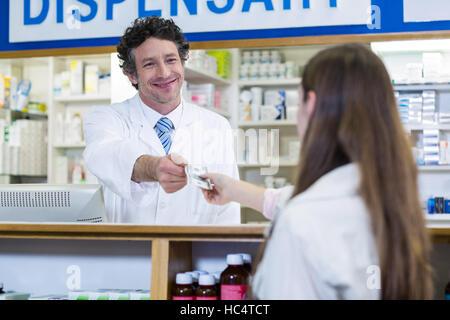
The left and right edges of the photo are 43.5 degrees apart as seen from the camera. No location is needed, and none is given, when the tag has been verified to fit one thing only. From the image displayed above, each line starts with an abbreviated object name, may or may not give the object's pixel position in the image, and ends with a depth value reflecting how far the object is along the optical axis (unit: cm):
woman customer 100
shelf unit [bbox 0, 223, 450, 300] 168
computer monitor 198
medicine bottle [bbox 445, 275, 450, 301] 161
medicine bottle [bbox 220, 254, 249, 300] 166
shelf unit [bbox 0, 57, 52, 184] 540
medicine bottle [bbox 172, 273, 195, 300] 171
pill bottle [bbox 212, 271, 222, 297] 174
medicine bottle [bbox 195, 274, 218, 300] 168
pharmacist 260
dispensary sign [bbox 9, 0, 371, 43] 293
